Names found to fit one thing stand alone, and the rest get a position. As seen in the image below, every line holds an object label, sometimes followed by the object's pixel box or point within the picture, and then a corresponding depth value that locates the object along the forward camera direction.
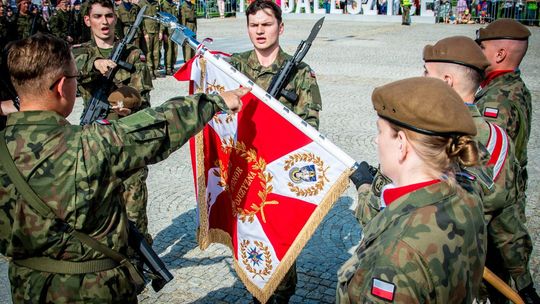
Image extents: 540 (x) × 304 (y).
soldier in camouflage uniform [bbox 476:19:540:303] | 3.27
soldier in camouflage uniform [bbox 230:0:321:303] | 3.97
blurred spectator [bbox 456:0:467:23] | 27.91
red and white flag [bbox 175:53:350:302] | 3.30
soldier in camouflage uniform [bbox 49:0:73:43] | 13.50
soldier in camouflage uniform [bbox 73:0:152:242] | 4.40
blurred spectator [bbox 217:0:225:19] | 31.38
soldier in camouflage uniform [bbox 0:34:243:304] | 2.23
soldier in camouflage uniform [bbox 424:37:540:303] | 2.88
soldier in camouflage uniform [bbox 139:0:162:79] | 14.00
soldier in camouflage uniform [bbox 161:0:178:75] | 14.07
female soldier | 1.73
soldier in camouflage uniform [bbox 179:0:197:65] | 15.20
